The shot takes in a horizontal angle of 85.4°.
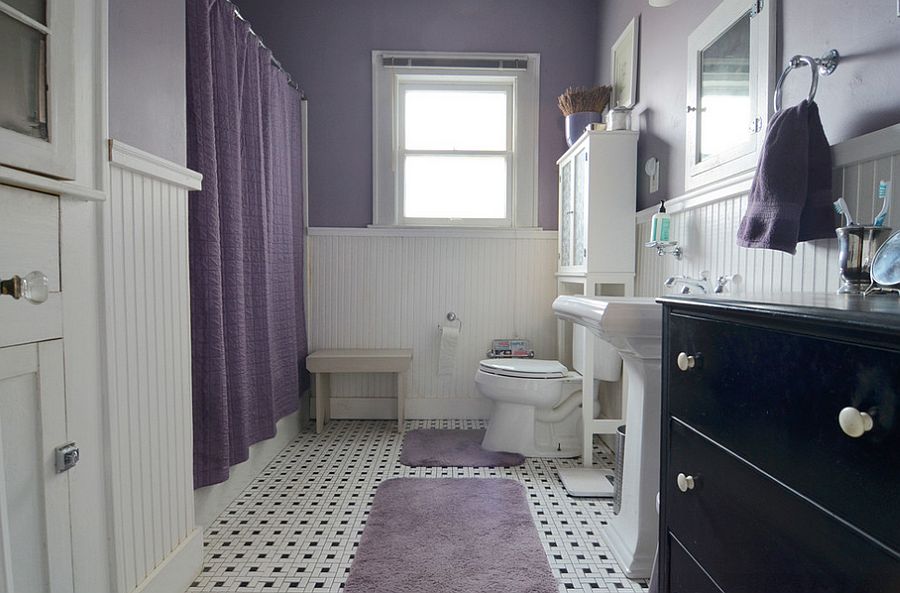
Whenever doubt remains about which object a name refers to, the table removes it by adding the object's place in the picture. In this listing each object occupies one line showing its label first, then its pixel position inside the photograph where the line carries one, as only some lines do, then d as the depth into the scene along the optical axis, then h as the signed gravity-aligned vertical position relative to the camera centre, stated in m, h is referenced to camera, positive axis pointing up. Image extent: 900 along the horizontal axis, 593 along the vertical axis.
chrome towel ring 1.17 +0.53
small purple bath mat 2.44 -0.92
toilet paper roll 3.08 -0.46
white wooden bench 2.83 -0.51
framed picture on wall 2.41 +1.11
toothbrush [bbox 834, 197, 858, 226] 0.96 +0.14
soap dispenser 1.94 +0.20
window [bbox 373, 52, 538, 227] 3.09 +0.89
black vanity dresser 0.52 -0.22
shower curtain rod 1.95 +1.12
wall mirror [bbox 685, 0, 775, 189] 1.44 +0.63
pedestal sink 1.35 -0.42
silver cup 0.93 +0.05
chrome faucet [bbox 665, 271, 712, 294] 1.62 -0.02
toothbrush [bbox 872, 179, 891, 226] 0.92 +0.15
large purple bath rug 1.47 -0.92
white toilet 2.45 -0.65
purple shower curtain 1.70 +0.14
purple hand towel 1.15 +0.23
